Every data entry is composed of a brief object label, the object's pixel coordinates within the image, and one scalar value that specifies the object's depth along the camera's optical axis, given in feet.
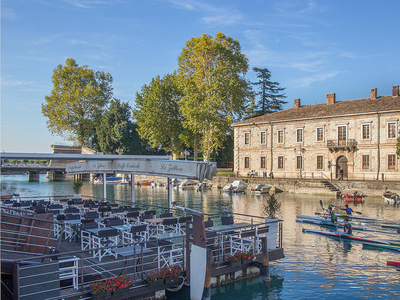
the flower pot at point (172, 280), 26.61
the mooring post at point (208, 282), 26.43
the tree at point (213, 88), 148.46
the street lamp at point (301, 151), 141.75
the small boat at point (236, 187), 136.48
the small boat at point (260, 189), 130.00
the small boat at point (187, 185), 160.13
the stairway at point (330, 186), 119.14
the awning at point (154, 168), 32.48
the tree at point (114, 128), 200.75
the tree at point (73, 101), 186.70
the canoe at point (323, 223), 60.81
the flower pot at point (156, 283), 25.79
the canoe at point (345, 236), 49.96
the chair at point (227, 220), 37.96
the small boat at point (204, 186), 151.80
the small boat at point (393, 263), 40.03
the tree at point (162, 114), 168.55
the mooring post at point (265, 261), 31.98
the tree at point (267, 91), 220.02
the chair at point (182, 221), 39.02
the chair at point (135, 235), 31.42
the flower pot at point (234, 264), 30.71
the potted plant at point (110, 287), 23.05
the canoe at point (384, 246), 47.39
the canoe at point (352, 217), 69.02
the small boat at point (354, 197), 104.56
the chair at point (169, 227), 36.00
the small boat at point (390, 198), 99.66
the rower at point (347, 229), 53.91
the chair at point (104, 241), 29.58
